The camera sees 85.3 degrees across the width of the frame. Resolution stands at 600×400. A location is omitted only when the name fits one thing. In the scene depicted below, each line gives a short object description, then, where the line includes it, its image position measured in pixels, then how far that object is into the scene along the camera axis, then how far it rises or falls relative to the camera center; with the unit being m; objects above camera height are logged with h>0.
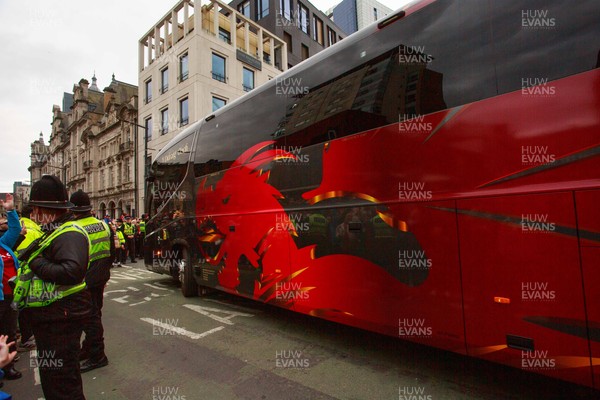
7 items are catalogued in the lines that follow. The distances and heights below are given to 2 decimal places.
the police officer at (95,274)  3.55 -0.53
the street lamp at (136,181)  29.00 +4.35
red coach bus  2.29 +0.32
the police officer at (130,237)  14.40 -0.36
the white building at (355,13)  73.50 +47.77
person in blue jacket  3.67 -0.56
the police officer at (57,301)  2.34 -0.51
